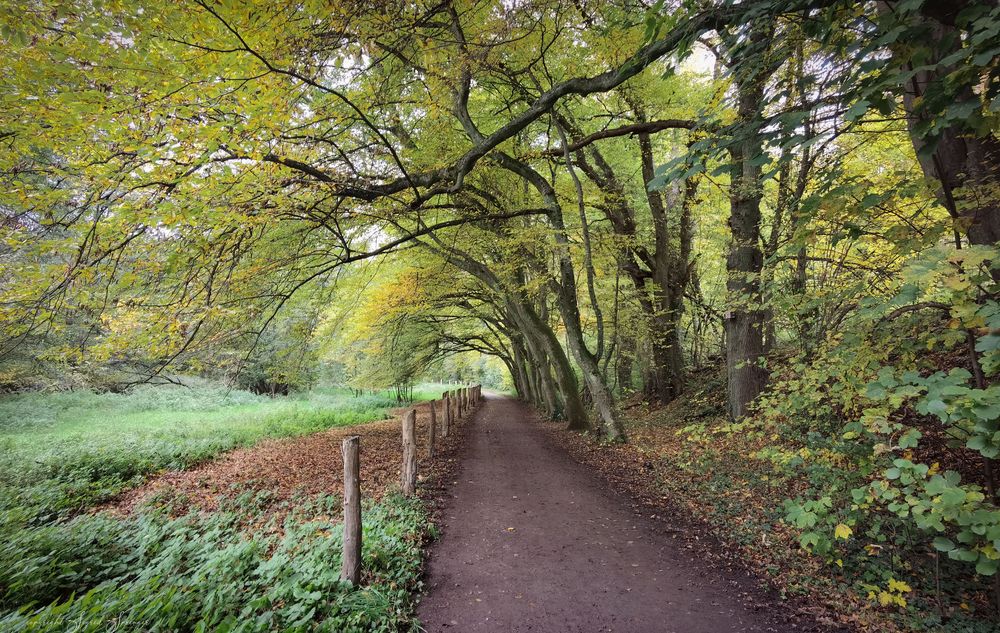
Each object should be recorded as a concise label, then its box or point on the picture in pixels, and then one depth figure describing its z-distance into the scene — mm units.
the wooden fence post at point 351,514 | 3832
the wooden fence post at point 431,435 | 9205
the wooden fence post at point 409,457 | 6395
